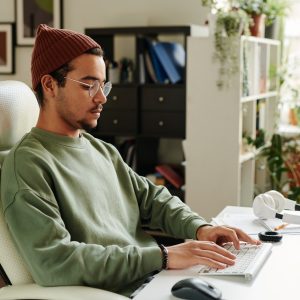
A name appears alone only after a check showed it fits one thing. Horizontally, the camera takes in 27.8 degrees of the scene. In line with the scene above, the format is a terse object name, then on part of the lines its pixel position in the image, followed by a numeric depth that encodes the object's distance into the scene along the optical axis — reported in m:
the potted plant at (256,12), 3.80
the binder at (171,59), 3.94
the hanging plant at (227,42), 3.48
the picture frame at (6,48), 4.70
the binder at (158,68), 3.97
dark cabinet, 3.91
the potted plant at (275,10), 4.02
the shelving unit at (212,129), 3.54
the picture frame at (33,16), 4.54
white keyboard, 1.51
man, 1.49
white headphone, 2.05
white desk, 1.41
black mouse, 1.34
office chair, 1.44
